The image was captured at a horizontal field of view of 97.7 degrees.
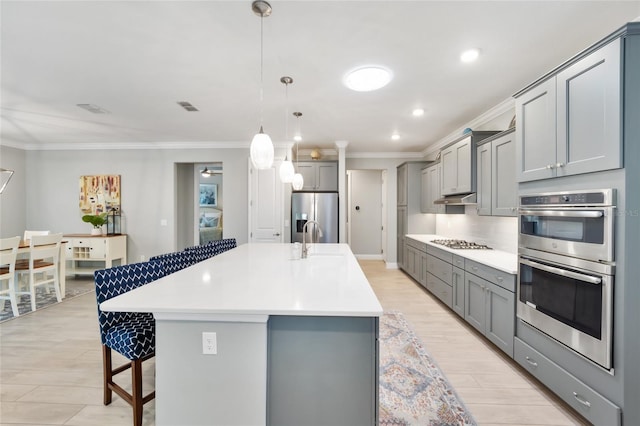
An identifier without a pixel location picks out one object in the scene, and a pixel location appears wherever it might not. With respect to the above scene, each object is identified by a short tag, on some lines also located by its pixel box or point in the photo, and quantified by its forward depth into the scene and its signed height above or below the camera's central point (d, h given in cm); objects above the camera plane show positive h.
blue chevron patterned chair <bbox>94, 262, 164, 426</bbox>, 158 -72
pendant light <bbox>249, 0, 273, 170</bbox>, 203 +44
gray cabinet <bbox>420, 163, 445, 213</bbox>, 449 +40
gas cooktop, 360 -44
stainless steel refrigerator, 512 +1
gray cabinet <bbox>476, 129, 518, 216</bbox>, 268 +38
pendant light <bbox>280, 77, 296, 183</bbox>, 315 +46
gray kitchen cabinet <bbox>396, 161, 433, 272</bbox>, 538 +19
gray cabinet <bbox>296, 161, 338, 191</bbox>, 537 +72
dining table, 407 -82
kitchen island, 131 -72
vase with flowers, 508 -19
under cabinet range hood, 338 +17
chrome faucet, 262 -38
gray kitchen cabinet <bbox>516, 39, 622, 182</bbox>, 146 +57
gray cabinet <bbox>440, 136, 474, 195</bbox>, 347 +59
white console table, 491 -66
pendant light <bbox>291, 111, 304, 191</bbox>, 359 +41
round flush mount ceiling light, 250 +123
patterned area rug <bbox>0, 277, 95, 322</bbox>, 356 -128
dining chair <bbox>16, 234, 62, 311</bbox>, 355 -64
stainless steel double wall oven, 149 -34
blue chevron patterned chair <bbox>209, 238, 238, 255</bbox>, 343 -44
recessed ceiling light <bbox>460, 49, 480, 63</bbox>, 223 +129
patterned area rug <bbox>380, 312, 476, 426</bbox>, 174 -128
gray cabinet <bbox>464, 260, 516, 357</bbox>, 231 -84
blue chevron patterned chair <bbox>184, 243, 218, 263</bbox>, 289 -45
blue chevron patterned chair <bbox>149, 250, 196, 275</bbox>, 233 -45
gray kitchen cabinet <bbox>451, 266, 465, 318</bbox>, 314 -91
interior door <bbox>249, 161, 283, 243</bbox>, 512 +19
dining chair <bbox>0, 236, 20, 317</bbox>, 322 -59
